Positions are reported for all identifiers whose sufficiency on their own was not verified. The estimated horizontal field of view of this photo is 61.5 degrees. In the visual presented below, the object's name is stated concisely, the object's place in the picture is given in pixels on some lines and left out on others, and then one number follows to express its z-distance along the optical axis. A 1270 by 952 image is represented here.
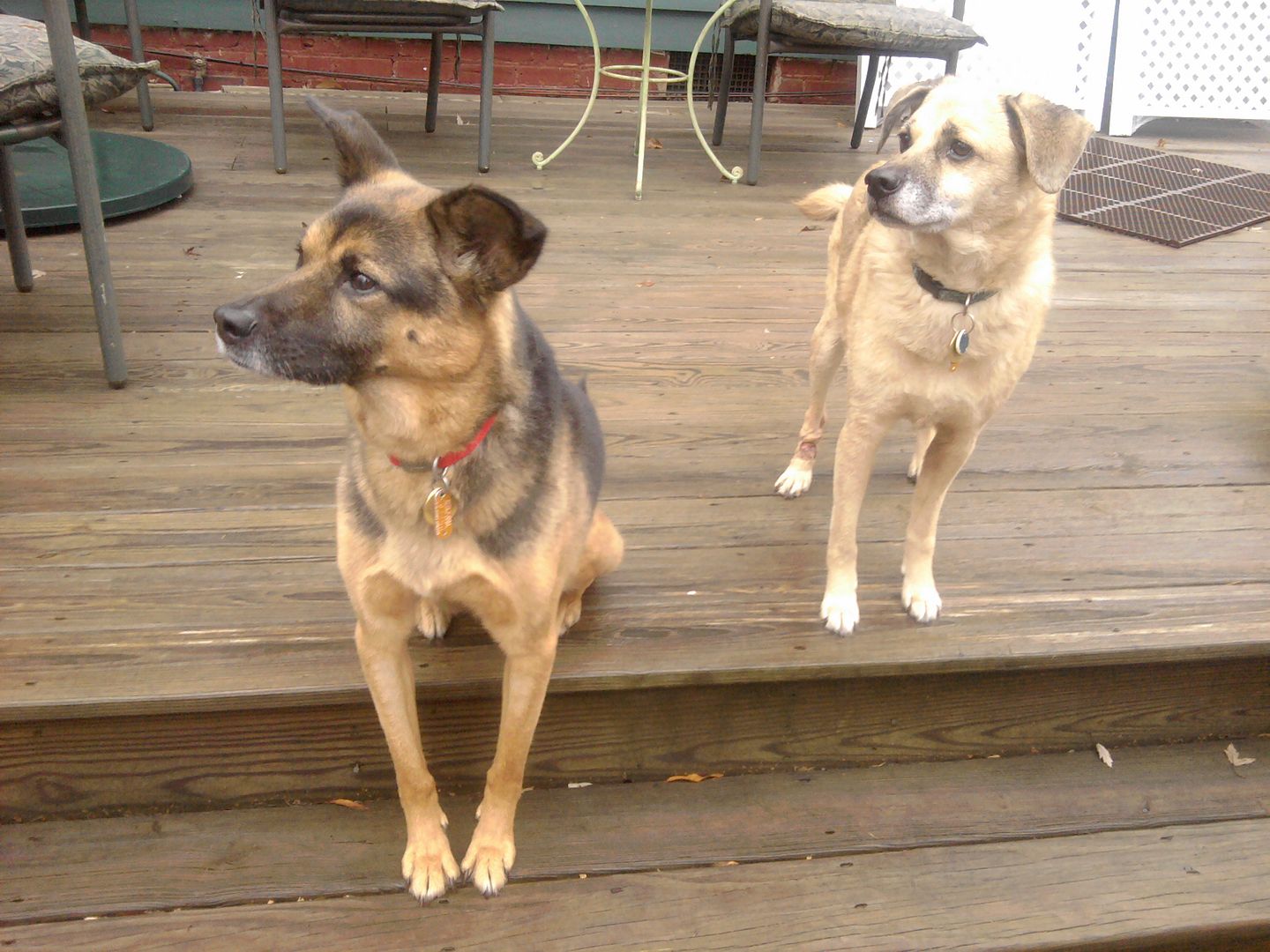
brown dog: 1.64
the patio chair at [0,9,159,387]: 2.75
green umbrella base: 4.04
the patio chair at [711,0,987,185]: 5.05
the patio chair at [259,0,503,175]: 4.66
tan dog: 2.16
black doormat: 5.11
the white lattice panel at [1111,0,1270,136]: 6.66
